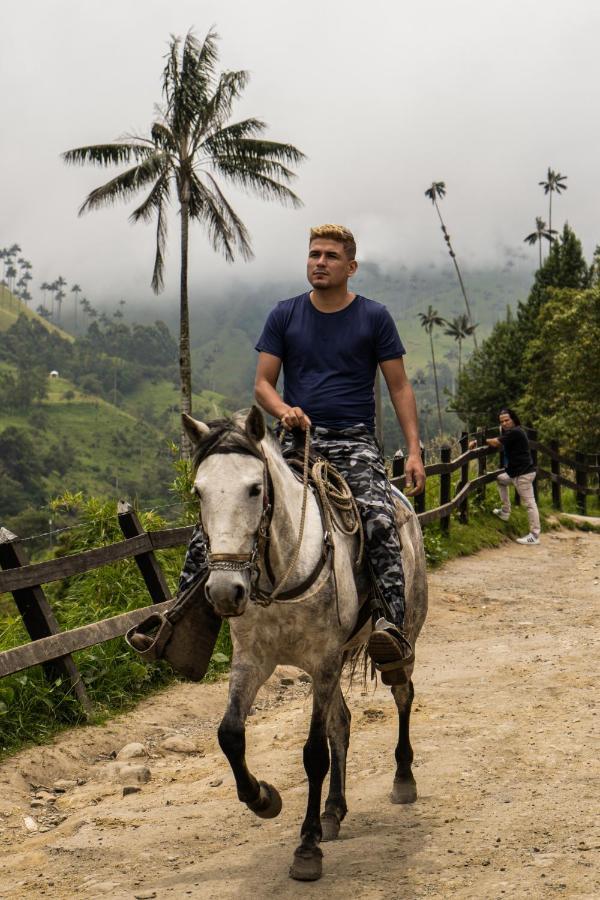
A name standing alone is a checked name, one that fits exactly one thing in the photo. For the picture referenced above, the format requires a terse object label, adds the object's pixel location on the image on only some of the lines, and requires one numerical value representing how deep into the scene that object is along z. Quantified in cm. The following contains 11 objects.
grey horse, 366
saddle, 479
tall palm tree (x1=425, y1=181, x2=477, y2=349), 9425
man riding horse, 493
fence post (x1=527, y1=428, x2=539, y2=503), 1955
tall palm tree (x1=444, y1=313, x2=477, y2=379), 10250
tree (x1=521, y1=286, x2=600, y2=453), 4031
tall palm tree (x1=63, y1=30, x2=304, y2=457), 2938
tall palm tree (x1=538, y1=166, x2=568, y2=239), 10181
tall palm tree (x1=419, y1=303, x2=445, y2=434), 10806
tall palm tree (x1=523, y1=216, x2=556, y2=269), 9859
